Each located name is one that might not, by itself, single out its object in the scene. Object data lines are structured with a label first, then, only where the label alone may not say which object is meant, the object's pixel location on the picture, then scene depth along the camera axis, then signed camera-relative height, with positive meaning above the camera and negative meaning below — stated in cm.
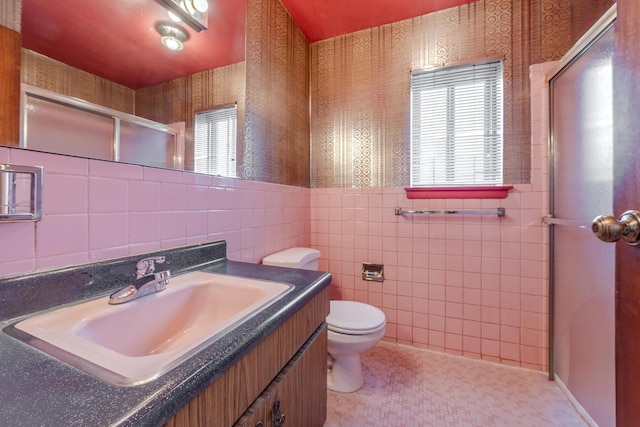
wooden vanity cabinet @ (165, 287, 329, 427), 48 -40
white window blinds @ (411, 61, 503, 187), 171 +58
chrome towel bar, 165 +0
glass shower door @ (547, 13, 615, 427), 112 -5
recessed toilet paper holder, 196 -44
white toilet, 136 -62
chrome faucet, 72 -21
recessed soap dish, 61 +5
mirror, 71 +52
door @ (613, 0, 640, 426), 52 +5
